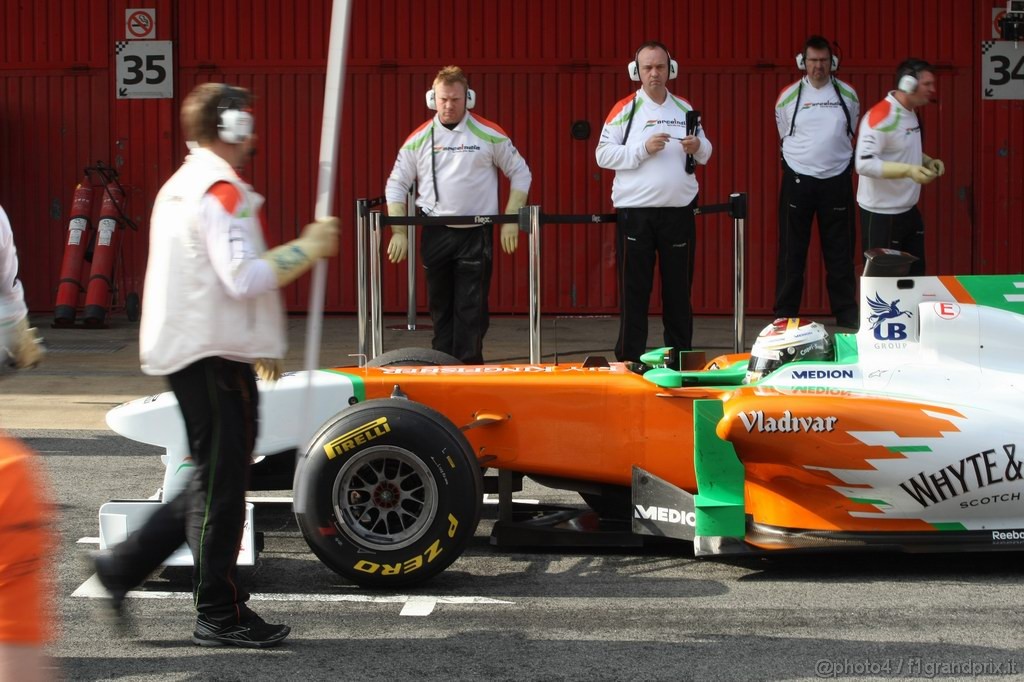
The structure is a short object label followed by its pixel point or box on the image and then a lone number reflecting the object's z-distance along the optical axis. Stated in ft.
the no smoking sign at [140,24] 45.68
